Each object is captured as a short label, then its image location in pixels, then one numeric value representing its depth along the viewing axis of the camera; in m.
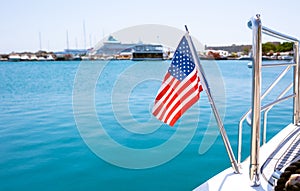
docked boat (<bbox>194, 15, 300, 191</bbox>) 1.19
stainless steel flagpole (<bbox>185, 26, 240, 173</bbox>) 1.43
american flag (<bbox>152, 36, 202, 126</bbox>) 1.45
